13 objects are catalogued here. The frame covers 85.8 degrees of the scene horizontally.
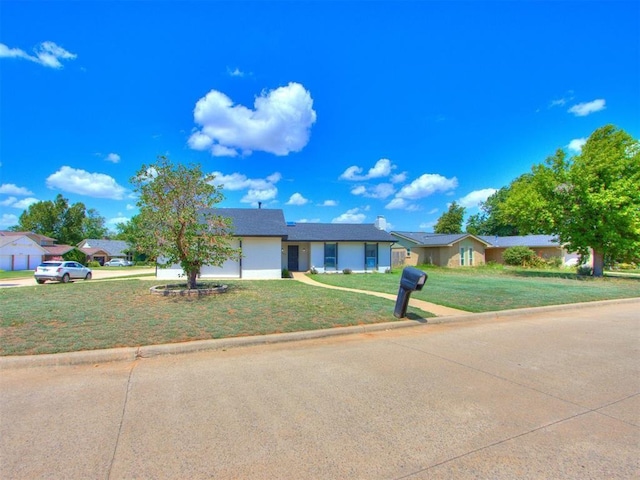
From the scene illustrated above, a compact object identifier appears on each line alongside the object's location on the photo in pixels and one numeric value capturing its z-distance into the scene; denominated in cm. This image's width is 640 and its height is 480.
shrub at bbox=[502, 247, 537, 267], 3416
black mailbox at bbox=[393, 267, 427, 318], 773
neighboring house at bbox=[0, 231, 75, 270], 4831
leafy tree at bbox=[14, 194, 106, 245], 6956
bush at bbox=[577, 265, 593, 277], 2303
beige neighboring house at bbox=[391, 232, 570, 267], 3422
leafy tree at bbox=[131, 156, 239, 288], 1065
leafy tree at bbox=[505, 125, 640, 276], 1945
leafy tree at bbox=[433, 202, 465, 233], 5728
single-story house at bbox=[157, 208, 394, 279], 2022
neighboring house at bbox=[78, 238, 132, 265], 6669
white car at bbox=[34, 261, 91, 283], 2088
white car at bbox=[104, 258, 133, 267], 6051
